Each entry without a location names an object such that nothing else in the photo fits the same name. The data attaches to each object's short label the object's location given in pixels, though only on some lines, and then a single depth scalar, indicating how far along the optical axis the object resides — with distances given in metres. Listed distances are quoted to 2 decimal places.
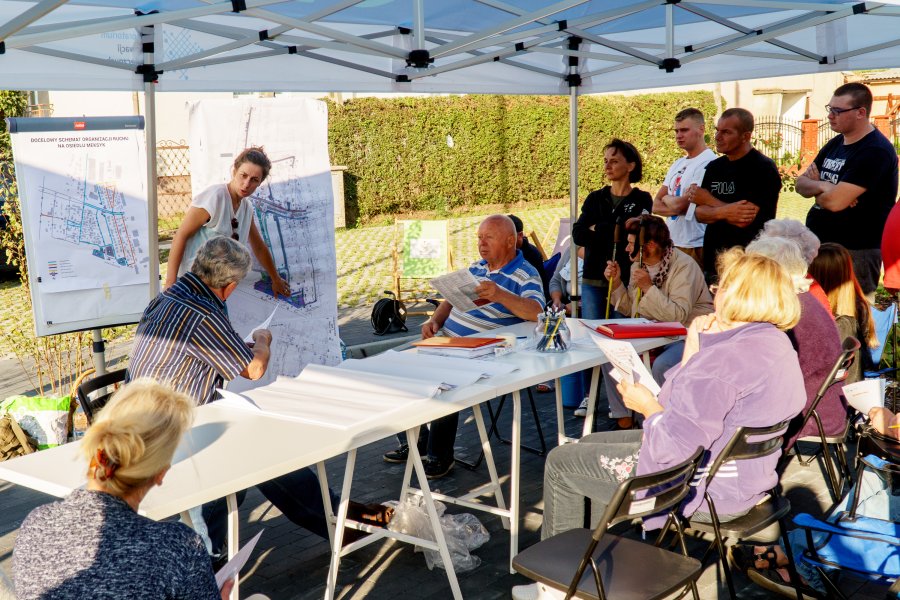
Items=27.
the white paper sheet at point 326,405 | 3.07
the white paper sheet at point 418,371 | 3.53
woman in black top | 5.57
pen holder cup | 4.13
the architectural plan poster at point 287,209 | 5.81
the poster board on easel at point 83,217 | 5.27
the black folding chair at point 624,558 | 2.49
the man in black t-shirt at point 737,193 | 5.41
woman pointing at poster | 5.15
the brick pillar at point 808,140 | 21.31
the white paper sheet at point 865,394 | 3.42
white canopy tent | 4.46
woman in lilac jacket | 2.87
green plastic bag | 5.25
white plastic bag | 3.74
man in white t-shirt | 6.02
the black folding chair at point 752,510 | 2.85
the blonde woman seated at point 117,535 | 1.87
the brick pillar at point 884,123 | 19.38
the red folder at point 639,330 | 4.41
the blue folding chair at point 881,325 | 4.66
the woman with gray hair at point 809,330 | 3.82
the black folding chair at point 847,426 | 3.65
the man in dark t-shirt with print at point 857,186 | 5.32
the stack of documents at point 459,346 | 4.07
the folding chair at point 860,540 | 2.95
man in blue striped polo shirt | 4.83
